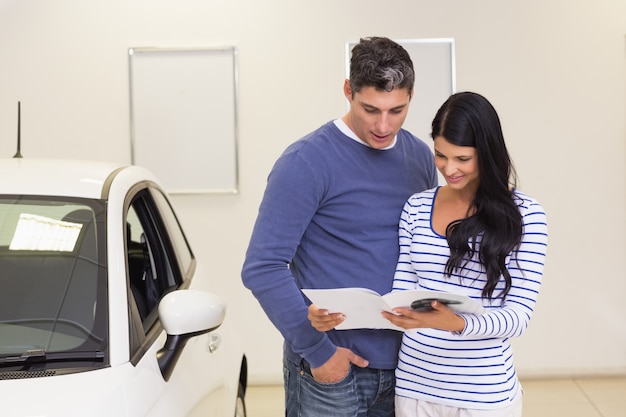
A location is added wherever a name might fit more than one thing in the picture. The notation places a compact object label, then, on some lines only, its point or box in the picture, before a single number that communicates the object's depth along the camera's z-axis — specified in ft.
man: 7.04
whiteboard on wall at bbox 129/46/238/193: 17.13
